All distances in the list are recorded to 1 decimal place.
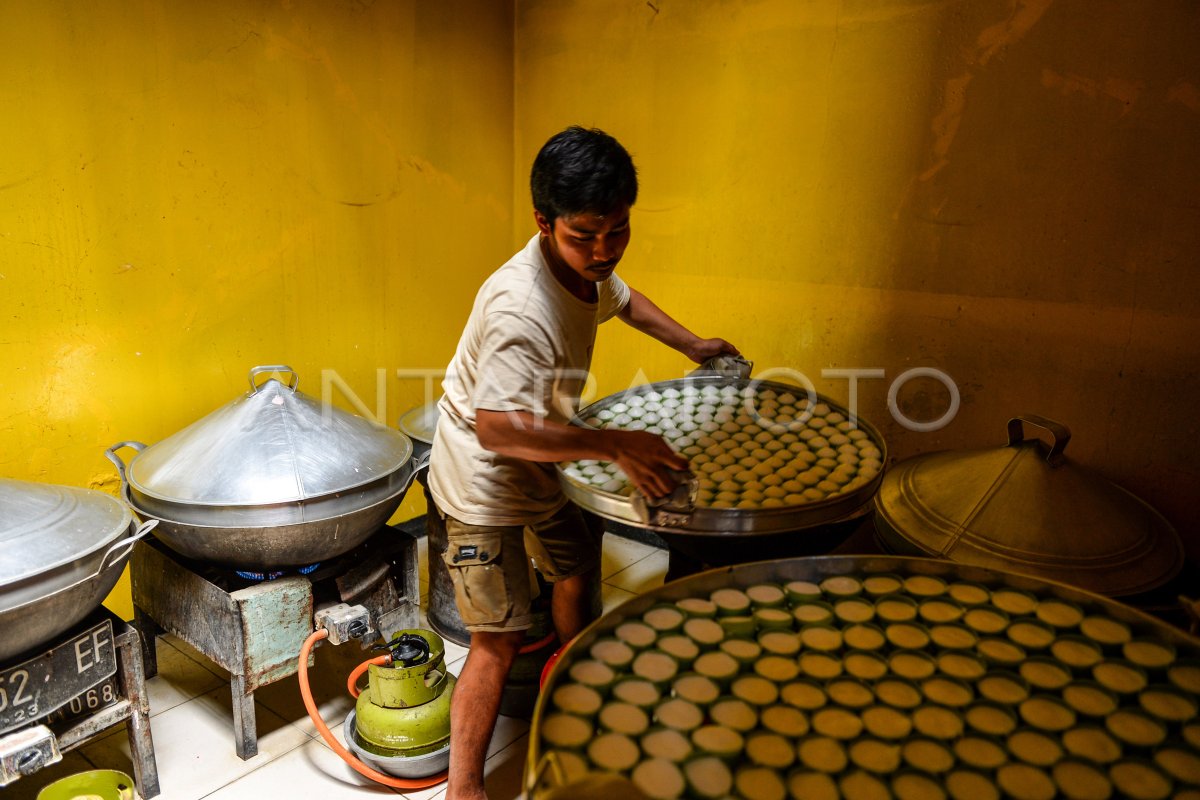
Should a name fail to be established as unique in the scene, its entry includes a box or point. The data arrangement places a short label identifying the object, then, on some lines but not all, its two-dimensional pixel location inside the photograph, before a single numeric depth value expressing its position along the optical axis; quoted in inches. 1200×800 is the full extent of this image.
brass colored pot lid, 75.1
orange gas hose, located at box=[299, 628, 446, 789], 85.9
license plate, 69.0
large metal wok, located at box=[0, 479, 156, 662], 65.9
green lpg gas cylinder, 86.4
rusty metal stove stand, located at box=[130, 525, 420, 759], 86.0
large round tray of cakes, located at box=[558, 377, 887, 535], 65.6
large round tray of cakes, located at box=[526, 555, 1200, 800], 41.5
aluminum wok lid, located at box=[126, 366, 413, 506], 84.3
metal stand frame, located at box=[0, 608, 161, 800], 78.0
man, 65.5
